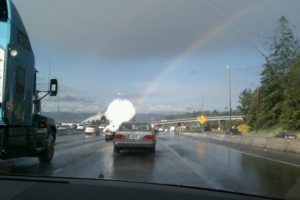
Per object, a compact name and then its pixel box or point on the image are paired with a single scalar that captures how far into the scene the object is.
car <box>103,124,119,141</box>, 48.03
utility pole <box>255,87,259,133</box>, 86.22
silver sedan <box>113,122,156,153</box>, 24.61
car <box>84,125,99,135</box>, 78.25
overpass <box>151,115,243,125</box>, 147.98
